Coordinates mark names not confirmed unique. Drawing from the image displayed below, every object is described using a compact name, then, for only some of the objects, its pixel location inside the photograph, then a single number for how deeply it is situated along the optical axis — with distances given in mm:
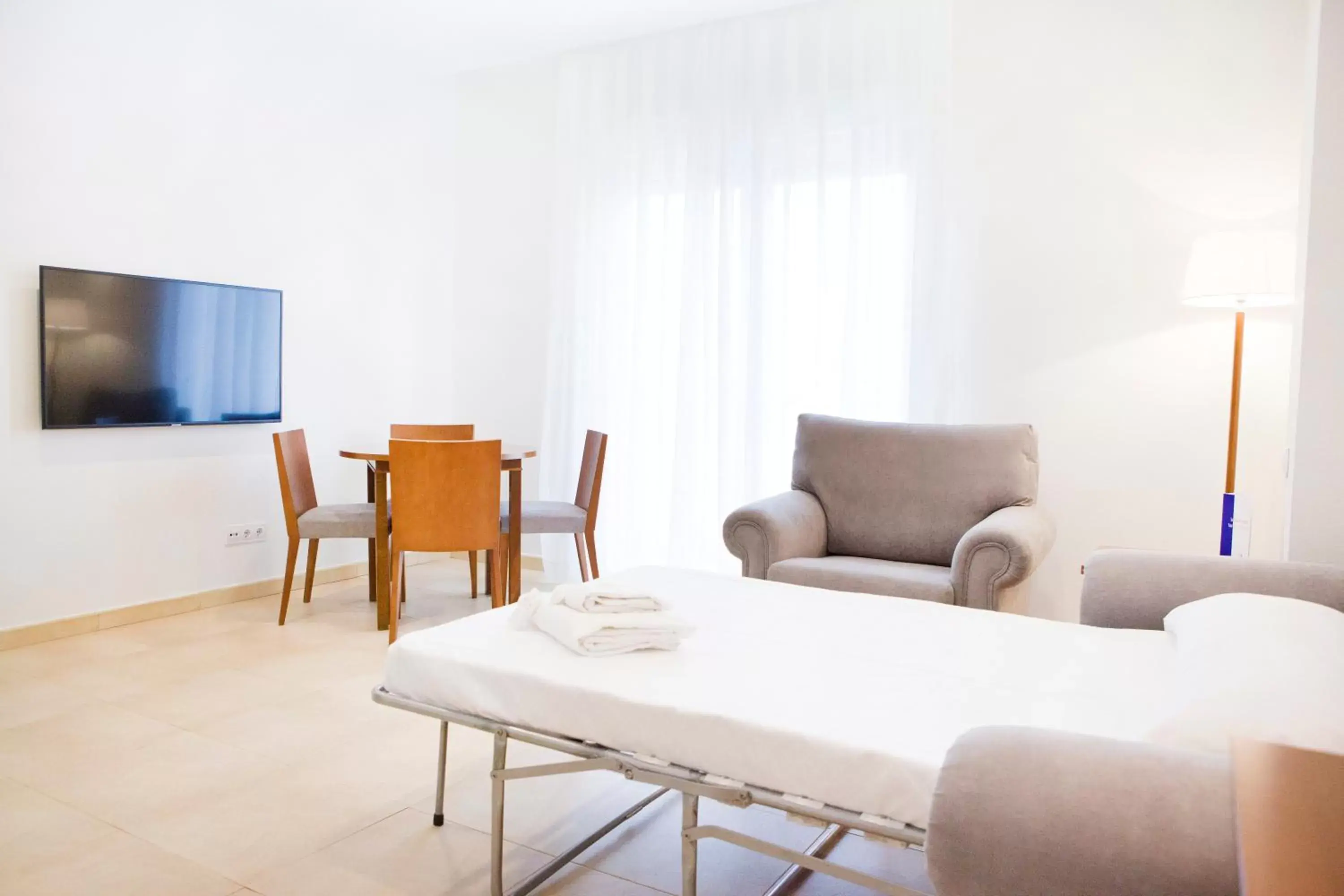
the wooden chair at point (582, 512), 4445
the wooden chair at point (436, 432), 4949
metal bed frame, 1438
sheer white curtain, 4312
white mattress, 1478
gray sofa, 943
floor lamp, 3125
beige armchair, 3092
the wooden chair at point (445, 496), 3816
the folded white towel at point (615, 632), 1893
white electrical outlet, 4496
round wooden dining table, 4055
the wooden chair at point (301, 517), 4137
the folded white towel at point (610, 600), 1997
